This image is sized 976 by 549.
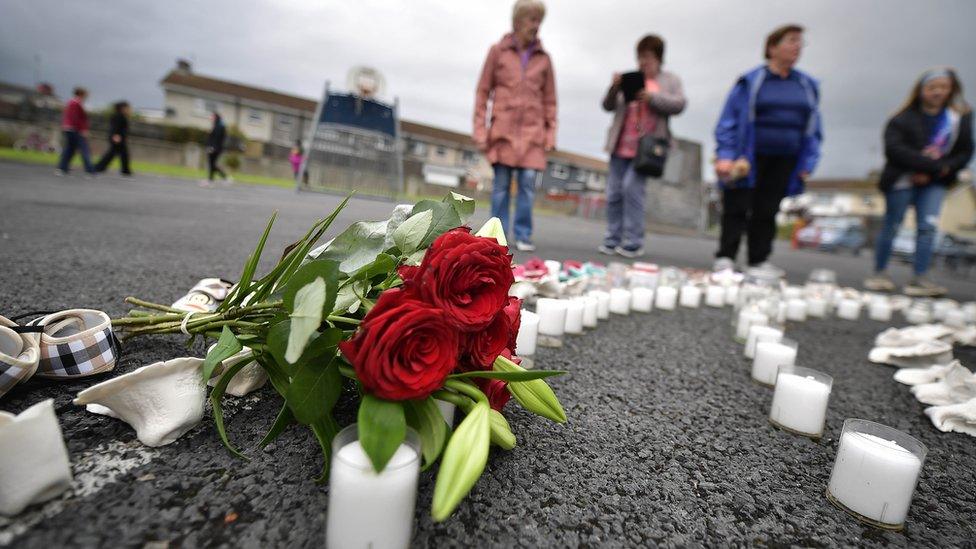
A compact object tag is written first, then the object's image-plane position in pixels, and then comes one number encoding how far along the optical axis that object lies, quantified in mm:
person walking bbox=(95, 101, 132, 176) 11828
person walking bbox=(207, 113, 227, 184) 13633
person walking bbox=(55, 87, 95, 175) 10414
